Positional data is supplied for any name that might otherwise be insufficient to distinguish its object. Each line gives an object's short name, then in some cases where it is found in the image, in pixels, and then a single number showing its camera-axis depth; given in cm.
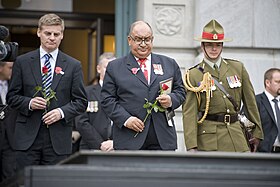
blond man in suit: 1158
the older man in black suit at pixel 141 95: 1135
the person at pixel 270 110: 1592
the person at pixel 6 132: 1470
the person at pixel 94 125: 1518
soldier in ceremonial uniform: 1240
